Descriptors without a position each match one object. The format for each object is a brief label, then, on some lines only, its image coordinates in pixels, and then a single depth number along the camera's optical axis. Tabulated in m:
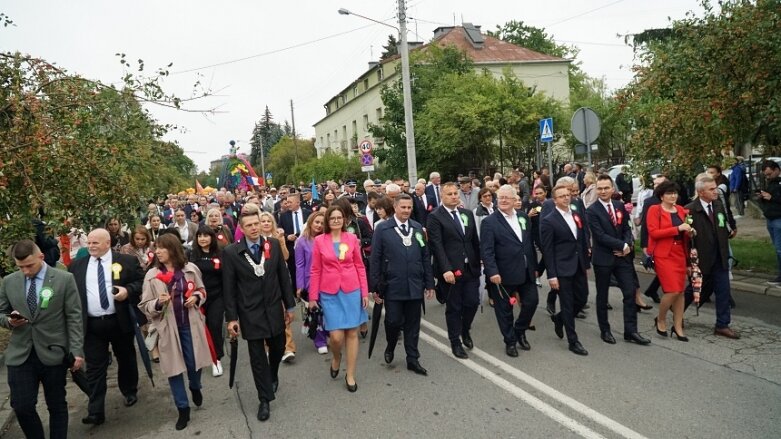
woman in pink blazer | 5.36
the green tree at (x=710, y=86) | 7.43
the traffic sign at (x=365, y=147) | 19.02
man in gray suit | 4.25
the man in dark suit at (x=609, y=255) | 6.28
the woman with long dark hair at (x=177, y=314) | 4.80
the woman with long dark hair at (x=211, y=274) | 5.66
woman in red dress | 6.27
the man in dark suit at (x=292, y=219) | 8.98
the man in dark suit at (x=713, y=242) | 6.36
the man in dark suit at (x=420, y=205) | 10.94
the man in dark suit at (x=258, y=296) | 4.90
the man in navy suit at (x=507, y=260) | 6.13
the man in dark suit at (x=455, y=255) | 6.09
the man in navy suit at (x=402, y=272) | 5.66
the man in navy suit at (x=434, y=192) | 12.41
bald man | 5.10
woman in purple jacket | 6.43
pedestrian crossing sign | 14.08
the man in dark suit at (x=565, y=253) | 6.19
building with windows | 40.97
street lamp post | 18.33
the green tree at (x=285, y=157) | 65.06
